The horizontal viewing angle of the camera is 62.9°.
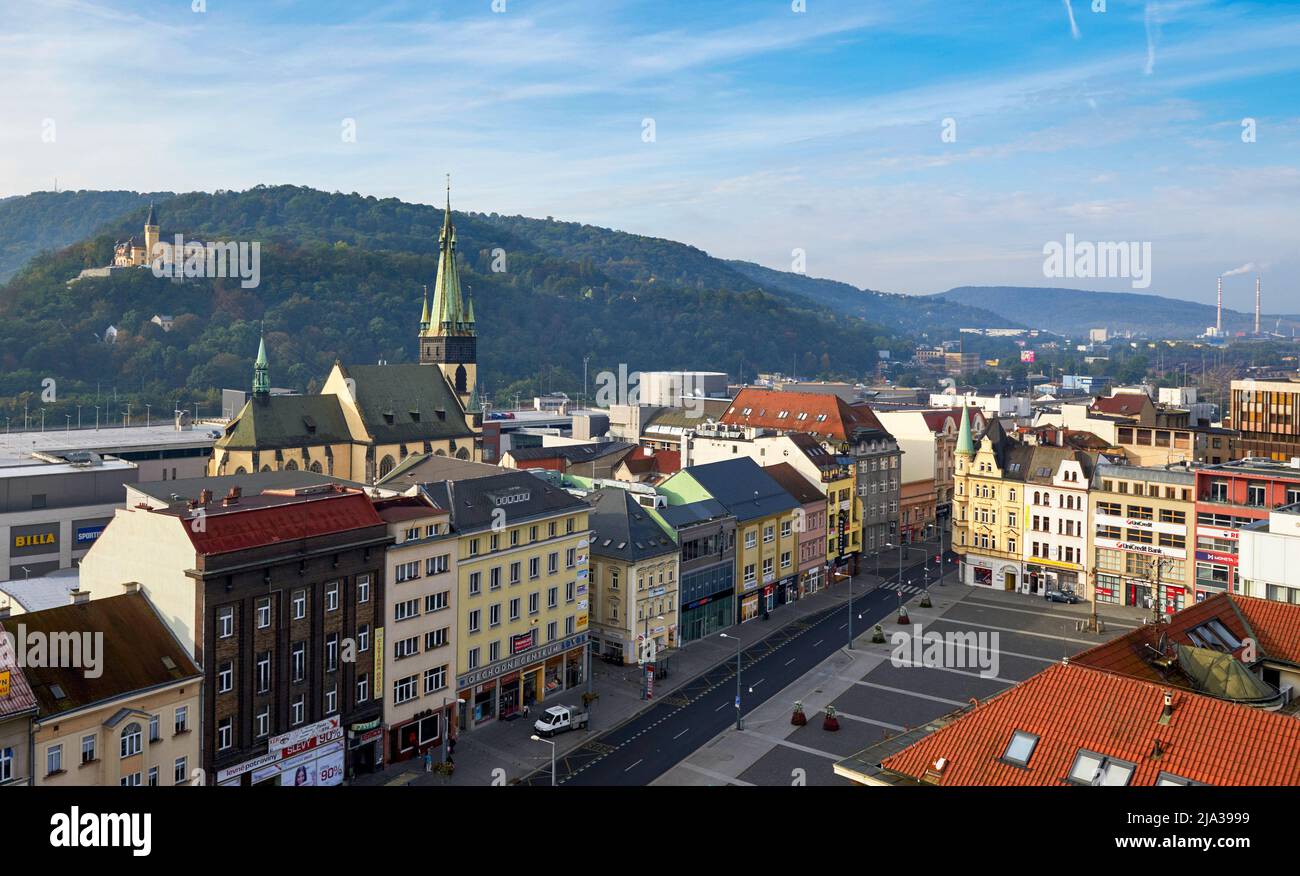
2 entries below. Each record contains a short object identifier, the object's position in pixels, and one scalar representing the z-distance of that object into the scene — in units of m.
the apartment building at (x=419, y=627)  54.81
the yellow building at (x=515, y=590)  60.28
